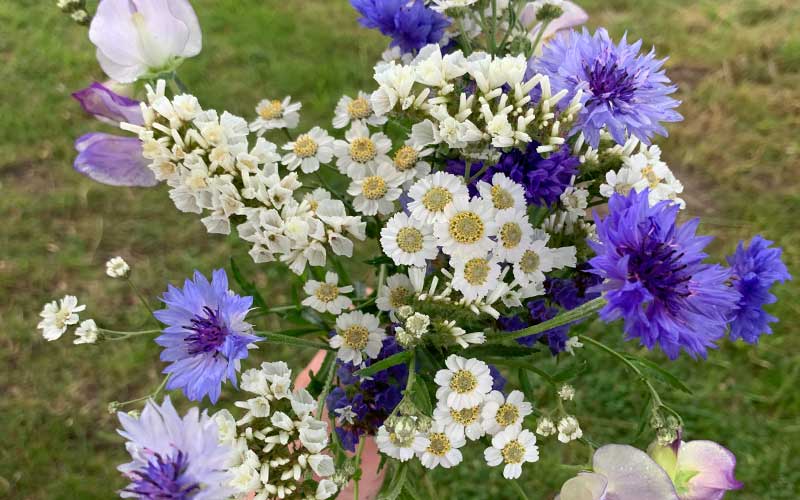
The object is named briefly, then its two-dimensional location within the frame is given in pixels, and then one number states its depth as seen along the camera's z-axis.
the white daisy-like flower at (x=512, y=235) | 0.43
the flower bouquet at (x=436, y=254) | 0.40
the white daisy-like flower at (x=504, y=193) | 0.43
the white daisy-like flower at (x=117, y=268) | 0.56
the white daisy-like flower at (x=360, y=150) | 0.50
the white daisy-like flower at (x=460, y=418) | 0.44
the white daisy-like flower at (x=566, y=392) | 0.48
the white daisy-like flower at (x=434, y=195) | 0.43
